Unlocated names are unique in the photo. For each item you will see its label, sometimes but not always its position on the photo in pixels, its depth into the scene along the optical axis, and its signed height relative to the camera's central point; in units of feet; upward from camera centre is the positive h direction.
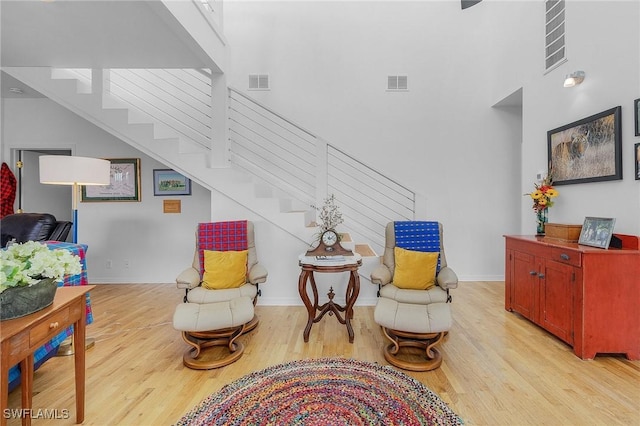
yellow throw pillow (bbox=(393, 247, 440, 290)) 8.91 -1.82
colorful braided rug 5.38 -3.76
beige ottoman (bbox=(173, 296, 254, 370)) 7.10 -2.75
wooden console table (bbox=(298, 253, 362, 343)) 8.44 -2.08
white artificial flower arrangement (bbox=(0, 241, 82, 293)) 4.13 -0.79
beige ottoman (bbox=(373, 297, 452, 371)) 6.91 -2.73
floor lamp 7.77 +1.08
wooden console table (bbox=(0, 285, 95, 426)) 3.74 -1.81
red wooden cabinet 7.32 -2.23
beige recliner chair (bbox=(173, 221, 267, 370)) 7.21 -2.33
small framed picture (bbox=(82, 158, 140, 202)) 14.37 +1.36
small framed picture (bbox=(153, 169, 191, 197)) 14.43 +1.37
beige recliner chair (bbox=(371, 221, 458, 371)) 7.03 -2.34
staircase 14.35 +3.18
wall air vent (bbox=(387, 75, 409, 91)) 14.44 +6.34
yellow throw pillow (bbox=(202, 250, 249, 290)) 8.93 -1.78
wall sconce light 9.29 +4.25
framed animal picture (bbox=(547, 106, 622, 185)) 8.34 +1.99
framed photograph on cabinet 7.70 -0.55
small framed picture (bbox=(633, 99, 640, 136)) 7.67 +2.57
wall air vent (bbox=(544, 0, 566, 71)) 10.38 +6.48
